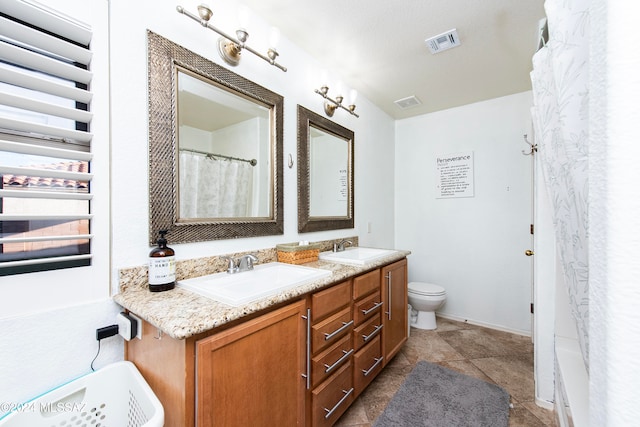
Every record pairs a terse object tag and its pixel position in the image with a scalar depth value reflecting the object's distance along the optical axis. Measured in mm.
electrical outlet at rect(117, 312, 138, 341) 973
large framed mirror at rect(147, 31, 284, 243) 1173
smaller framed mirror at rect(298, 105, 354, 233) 1930
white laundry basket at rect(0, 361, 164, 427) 787
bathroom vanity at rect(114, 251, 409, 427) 805
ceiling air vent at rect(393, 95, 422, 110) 2703
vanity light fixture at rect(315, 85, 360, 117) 2111
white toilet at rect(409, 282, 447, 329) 2559
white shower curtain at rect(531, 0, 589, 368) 477
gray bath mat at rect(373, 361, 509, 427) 1495
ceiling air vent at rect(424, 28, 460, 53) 1747
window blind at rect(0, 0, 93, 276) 847
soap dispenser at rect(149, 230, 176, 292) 1063
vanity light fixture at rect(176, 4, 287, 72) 1223
